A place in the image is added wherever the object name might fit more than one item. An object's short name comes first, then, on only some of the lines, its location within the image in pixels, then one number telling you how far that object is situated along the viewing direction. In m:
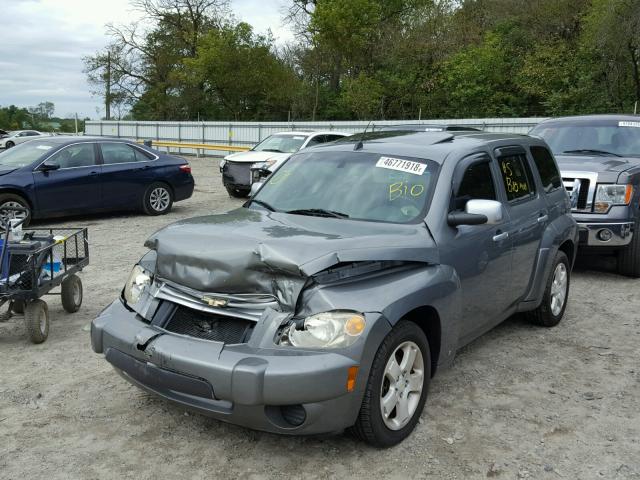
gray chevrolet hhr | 3.15
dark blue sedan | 10.48
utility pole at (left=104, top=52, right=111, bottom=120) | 49.12
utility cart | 5.14
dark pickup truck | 7.41
